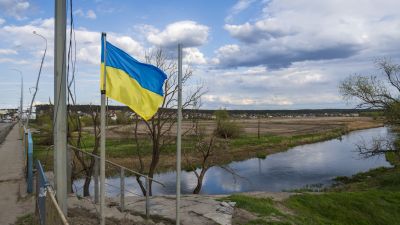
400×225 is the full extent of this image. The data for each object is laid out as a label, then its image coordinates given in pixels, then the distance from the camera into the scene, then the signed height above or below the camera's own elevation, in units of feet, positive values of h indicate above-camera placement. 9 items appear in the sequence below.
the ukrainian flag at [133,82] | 18.37 +1.38
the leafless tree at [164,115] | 61.26 -0.50
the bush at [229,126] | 167.02 -6.06
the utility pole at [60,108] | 19.65 +0.16
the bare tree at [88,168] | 55.21 -7.33
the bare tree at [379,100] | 85.10 +2.61
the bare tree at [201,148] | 68.68 -8.25
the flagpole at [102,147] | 16.67 -1.44
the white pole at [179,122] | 20.62 -0.54
